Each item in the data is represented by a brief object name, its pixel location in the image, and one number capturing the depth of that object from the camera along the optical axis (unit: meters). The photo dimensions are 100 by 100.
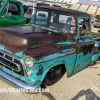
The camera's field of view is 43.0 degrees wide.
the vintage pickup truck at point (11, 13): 5.17
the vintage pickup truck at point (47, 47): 2.26
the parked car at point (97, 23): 14.77
